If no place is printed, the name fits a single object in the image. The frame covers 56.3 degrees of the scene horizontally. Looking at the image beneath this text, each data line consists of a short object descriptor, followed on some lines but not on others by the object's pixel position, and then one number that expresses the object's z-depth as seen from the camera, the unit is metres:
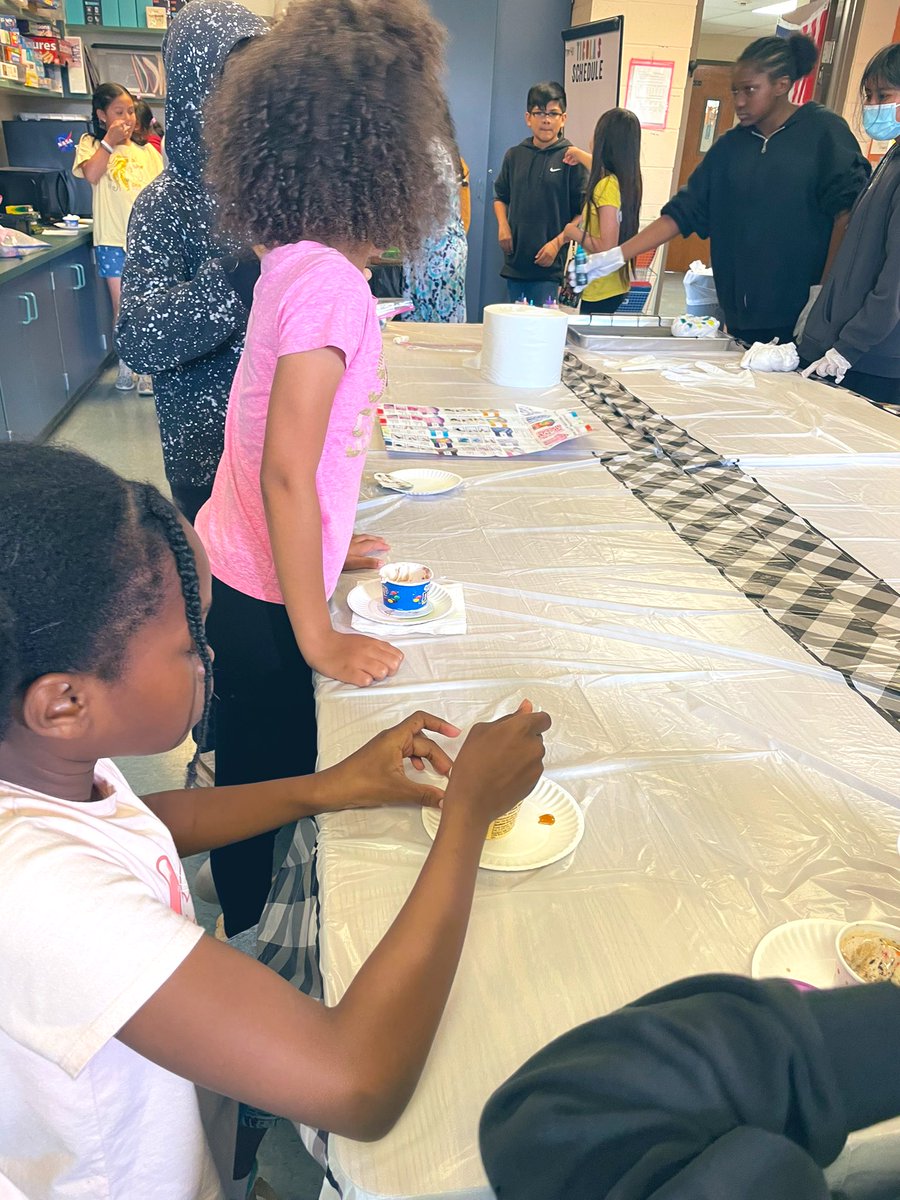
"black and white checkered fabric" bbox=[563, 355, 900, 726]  1.00
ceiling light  7.45
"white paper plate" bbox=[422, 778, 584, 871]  0.67
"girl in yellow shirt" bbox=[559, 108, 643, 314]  3.48
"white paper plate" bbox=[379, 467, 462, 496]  1.42
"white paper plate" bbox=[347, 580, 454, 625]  1.01
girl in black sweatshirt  2.40
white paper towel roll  1.95
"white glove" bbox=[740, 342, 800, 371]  2.24
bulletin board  5.08
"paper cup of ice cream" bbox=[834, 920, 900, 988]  0.57
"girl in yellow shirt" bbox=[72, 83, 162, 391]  3.98
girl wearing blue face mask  2.11
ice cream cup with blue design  1.02
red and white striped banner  2.95
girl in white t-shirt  0.48
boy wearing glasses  4.08
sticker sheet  1.62
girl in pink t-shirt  0.88
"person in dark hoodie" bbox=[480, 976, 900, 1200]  0.34
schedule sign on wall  4.21
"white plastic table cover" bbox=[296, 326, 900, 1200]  0.54
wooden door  8.44
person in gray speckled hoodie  1.29
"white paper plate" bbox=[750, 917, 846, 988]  0.59
